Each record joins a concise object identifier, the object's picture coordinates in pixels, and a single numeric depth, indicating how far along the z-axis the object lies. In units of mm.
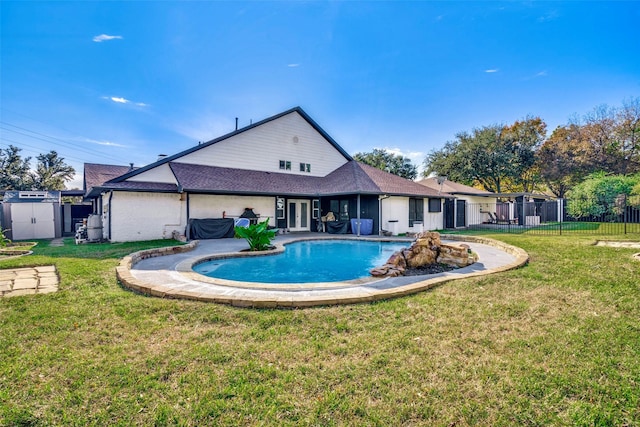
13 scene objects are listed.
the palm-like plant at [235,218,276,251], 10422
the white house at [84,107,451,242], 13211
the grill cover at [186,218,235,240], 13617
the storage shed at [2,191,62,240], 14344
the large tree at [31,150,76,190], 36500
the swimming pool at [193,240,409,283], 7512
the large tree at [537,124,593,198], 27797
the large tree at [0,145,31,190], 32844
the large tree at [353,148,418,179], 35312
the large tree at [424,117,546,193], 29688
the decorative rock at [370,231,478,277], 7266
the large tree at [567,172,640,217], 19297
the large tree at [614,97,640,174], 25578
